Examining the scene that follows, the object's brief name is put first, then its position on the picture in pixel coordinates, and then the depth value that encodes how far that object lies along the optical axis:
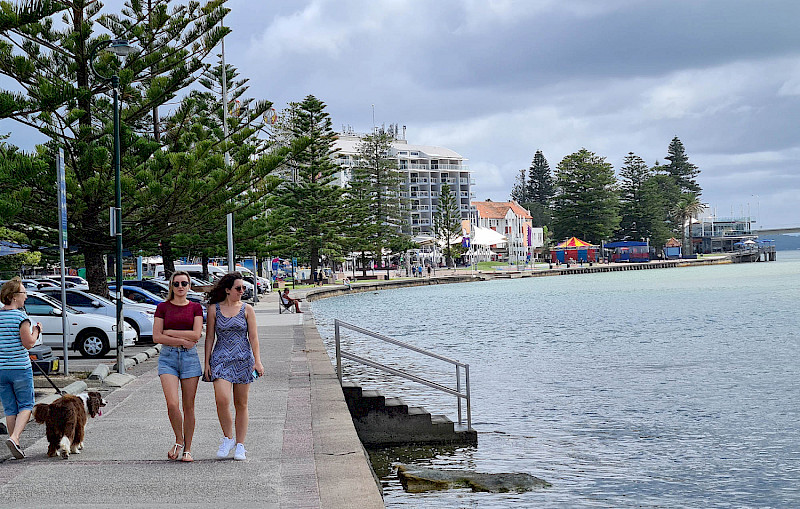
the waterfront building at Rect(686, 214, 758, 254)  184.75
